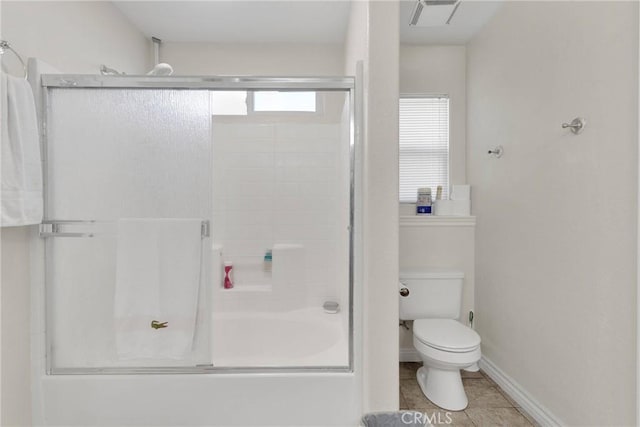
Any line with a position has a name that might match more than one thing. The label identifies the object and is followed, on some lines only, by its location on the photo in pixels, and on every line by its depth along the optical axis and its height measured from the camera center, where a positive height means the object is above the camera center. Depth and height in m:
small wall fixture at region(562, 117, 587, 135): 1.42 +0.38
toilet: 1.74 -0.76
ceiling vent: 1.85 +1.23
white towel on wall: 1.26 +0.22
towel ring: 1.28 +0.67
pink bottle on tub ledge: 2.34 -0.53
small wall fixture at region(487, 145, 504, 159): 2.03 +0.36
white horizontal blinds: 2.45 +0.48
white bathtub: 1.87 -0.87
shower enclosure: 1.48 -0.09
